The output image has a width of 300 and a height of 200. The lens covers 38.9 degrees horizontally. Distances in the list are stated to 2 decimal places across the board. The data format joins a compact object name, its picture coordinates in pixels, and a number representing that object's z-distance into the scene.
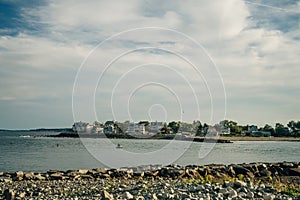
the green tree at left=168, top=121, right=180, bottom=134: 116.44
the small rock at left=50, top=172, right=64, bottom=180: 17.78
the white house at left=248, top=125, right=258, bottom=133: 160.57
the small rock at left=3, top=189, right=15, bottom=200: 11.27
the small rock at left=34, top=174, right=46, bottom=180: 17.67
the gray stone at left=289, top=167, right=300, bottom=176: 19.89
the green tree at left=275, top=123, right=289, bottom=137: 145.88
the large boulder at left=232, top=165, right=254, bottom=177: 19.36
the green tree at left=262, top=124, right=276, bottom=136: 148.75
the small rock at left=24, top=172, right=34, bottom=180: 17.91
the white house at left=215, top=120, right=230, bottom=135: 118.10
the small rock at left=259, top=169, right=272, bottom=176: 19.79
